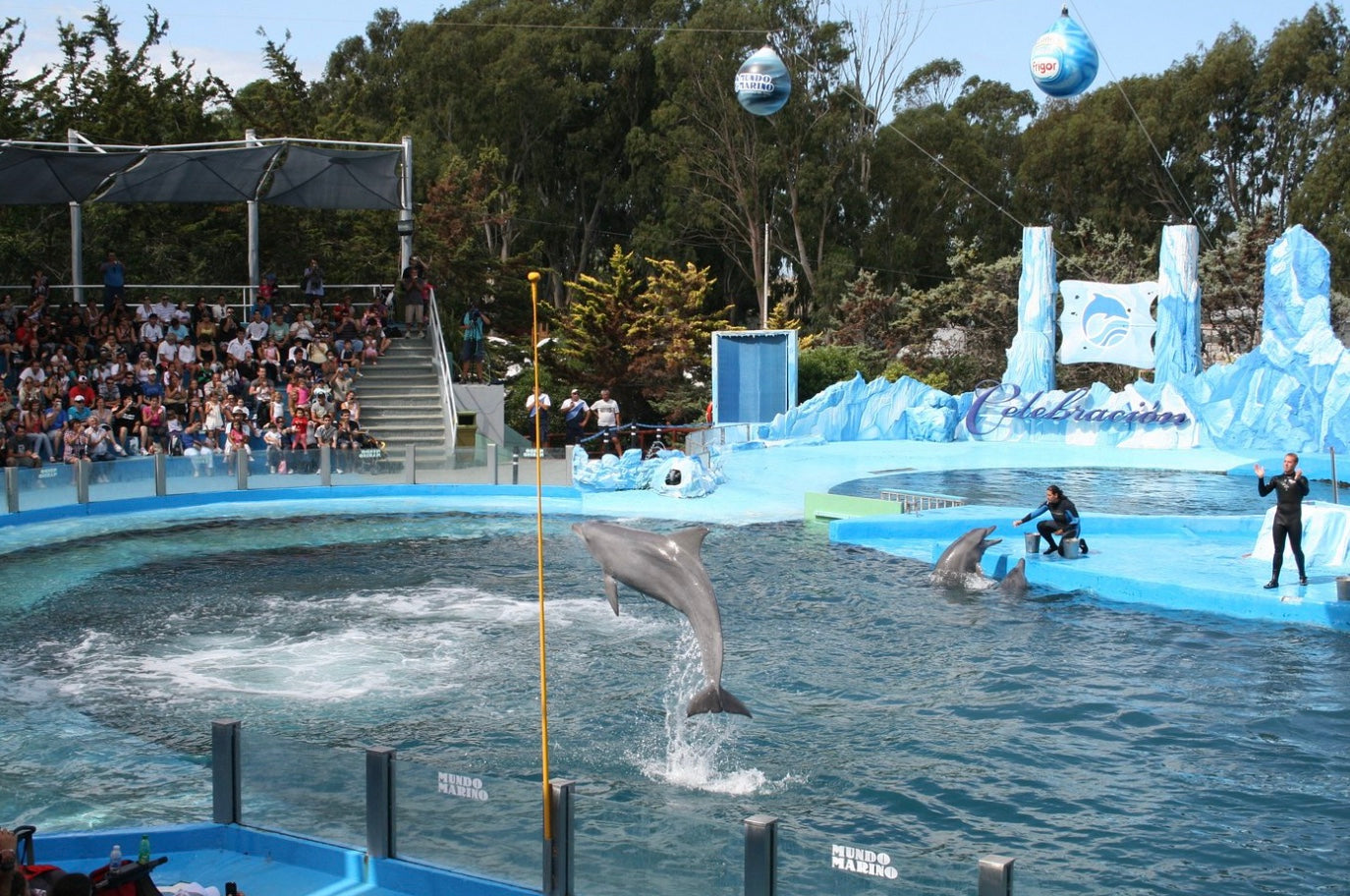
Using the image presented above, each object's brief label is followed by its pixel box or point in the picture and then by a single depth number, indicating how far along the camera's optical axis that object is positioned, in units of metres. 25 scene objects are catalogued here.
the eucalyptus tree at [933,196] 51.25
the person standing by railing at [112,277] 26.58
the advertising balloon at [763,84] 25.23
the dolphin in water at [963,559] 15.40
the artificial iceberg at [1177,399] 27.16
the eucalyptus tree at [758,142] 48.22
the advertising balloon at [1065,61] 22.31
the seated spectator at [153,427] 21.73
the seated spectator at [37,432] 20.58
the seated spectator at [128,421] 21.56
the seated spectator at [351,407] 23.67
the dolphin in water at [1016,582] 15.10
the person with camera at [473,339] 27.52
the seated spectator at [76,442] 20.77
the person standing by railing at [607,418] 24.55
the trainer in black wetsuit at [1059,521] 15.97
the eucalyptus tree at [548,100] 53.22
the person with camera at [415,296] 27.73
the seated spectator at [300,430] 22.30
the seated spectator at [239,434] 21.92
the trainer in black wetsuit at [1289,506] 13.41
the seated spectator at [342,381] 24.64
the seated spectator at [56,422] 20.97
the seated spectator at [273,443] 21.66
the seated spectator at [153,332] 24.94
